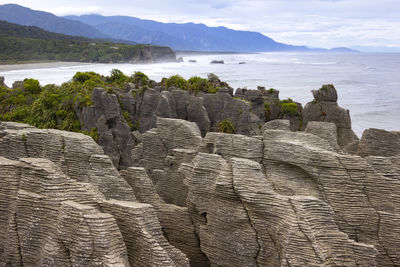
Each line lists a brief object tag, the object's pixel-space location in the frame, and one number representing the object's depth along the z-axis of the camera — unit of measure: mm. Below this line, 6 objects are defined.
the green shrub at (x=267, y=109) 39969
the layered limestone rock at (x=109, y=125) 29656
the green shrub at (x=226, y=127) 31203
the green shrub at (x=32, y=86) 39656
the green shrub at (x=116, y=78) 50888
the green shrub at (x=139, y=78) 46788
